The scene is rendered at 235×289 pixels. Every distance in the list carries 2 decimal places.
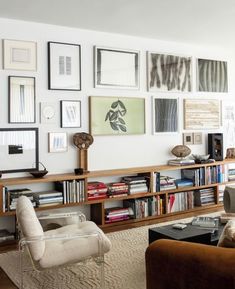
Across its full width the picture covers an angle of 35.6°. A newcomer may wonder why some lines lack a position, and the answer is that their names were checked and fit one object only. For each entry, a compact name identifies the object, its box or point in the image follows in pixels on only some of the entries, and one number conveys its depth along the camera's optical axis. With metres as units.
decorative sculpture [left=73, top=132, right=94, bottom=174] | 4.92
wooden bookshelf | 4.44
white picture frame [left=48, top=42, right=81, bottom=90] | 4.80
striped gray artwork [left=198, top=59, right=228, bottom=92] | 6.21
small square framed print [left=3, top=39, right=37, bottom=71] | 4.51
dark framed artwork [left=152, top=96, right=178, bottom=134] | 5.73
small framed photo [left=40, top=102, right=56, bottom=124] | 4.77
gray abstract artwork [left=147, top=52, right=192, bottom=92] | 5.66
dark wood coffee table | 3.18
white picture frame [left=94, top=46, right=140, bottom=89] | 5.18
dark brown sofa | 1.81
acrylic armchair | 2.75
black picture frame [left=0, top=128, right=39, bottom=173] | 4.49
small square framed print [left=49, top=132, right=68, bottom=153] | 4.82
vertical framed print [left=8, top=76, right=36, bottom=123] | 4.55
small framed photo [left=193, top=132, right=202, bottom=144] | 6.13
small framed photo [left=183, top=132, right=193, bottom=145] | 6.03
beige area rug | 3.13
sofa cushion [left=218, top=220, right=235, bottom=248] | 2.09
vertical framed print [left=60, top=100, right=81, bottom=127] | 4.91
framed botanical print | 5.14
